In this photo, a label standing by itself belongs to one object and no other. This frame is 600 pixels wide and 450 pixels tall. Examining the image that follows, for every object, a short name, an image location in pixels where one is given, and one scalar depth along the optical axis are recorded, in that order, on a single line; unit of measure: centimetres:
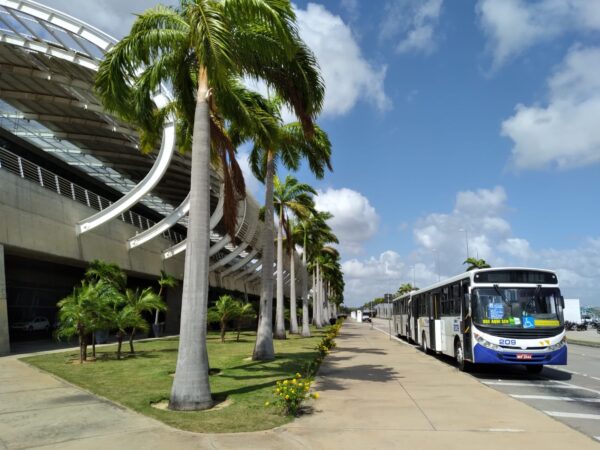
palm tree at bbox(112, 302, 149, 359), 1669
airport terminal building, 2194
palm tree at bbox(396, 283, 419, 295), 13500
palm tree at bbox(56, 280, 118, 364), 1546
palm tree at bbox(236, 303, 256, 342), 2728
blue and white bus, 1362
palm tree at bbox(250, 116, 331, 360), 1764
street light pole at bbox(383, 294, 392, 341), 3361
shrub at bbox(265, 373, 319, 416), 843
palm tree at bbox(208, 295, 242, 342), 2589
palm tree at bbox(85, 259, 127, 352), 2320
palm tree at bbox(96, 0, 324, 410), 945
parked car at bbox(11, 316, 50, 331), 2523
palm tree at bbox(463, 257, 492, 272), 6345
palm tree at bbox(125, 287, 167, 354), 1884
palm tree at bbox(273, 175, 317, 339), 3169
